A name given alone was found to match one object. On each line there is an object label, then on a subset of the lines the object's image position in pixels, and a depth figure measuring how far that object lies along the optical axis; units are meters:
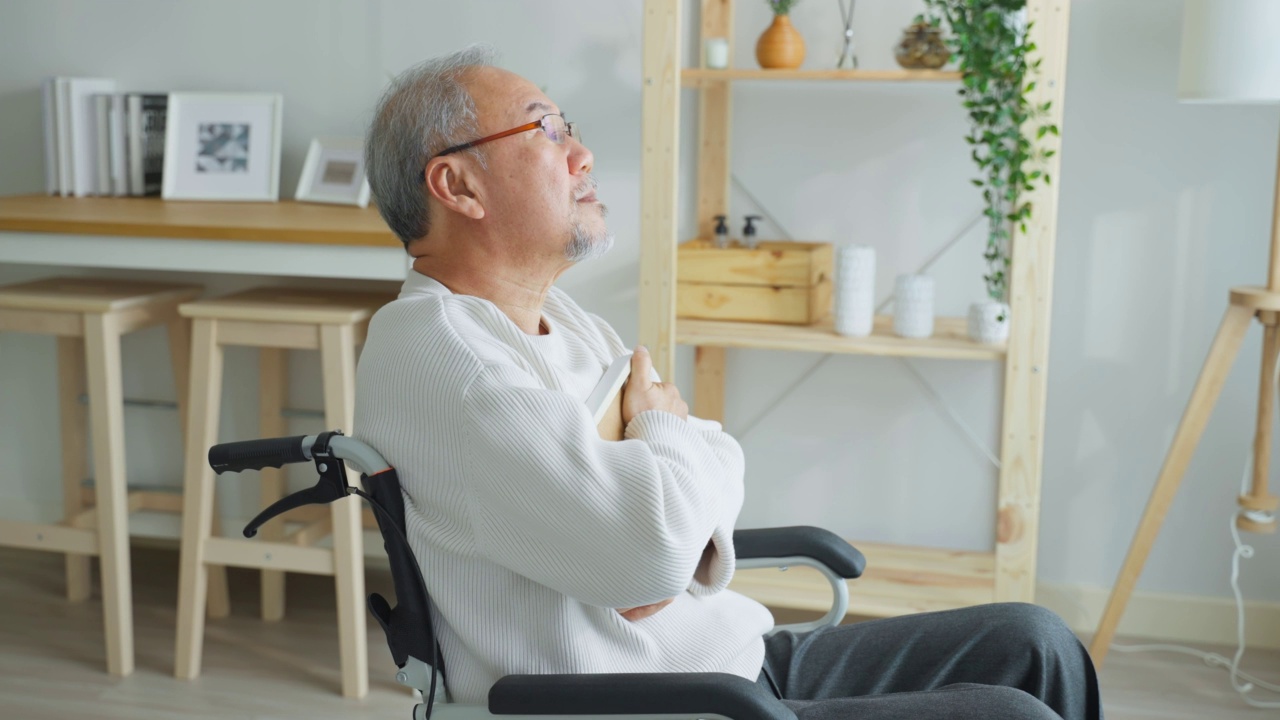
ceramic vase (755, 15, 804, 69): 2.49
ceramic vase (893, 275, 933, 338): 2.42
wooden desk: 2.38
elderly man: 1.20
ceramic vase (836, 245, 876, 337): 2.42
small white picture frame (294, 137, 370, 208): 2.84
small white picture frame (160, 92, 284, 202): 2.91
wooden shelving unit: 2.24
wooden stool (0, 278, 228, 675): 2.49
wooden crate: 2.51
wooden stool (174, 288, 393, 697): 2.40
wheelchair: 1.11
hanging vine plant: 2.20
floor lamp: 2.12
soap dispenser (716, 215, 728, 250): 2.62
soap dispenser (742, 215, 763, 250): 2.59
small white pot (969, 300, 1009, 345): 2.35
